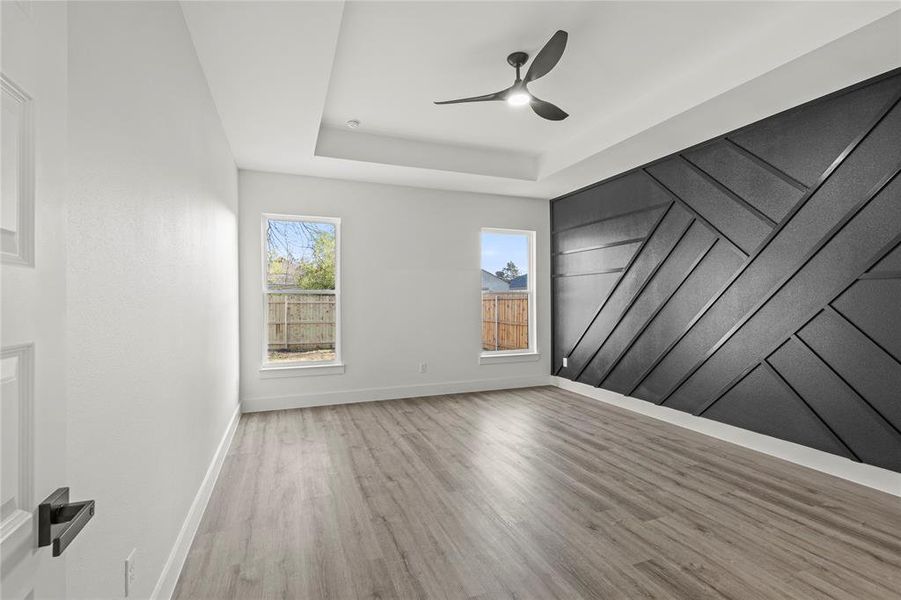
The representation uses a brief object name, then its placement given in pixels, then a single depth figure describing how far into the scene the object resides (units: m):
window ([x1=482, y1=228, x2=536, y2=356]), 5.90
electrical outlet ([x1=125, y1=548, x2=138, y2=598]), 1.39
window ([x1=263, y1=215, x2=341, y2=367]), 4.89
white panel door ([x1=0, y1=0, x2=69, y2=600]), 0.56
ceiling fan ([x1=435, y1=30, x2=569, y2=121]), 2.52
